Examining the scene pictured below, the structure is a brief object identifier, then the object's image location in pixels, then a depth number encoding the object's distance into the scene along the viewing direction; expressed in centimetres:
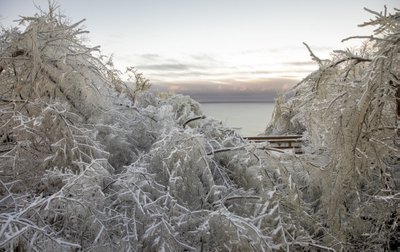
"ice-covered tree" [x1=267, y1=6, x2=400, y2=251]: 418
